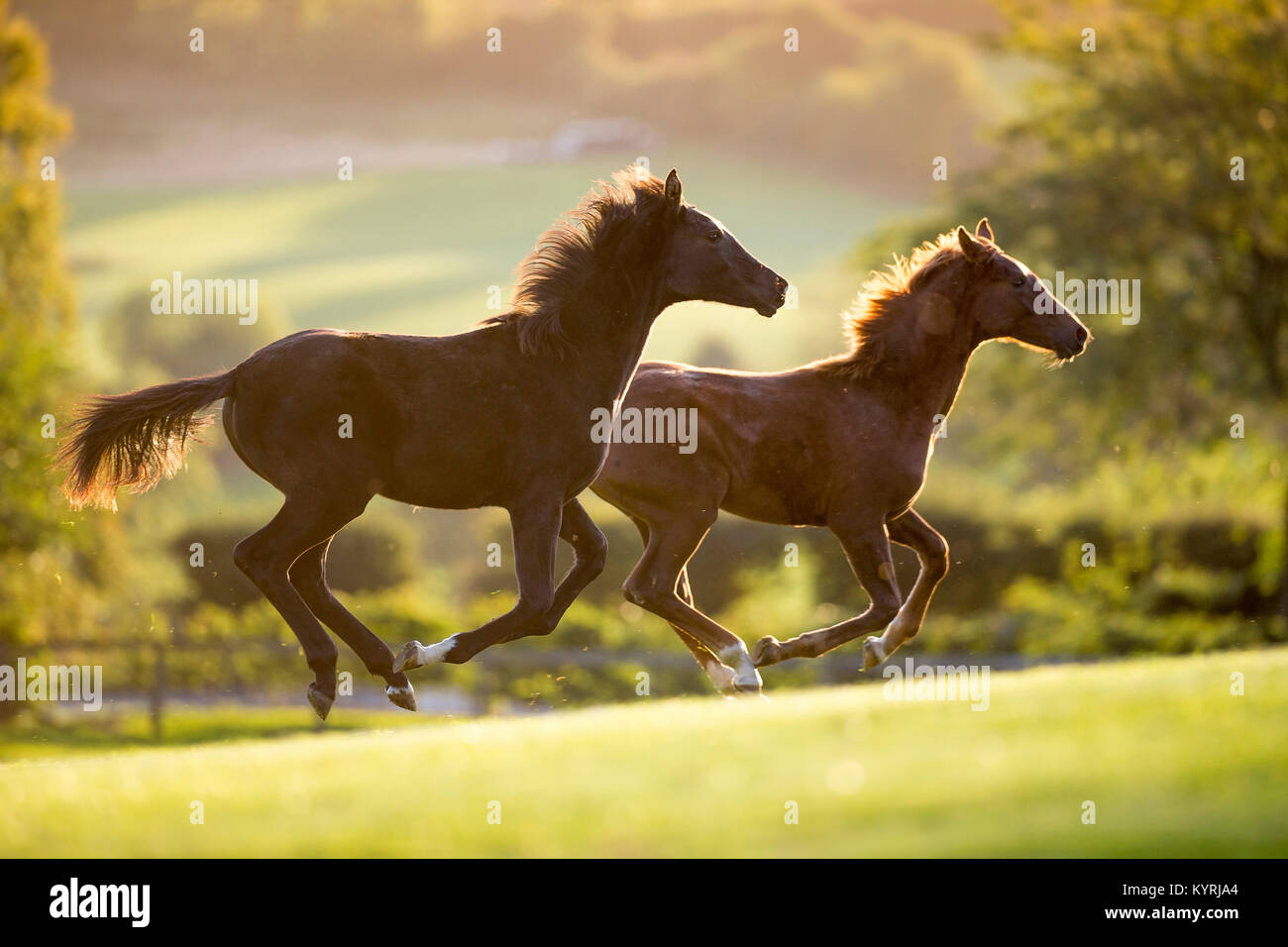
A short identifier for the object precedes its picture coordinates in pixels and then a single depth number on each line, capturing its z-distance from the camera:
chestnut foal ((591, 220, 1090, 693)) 14.19
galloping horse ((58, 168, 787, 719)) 11.66
